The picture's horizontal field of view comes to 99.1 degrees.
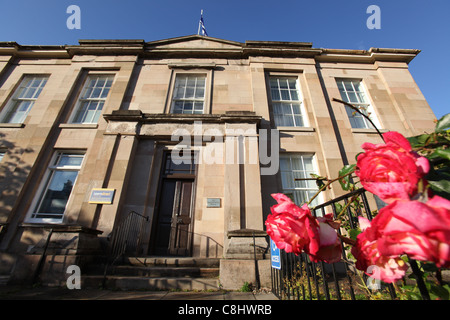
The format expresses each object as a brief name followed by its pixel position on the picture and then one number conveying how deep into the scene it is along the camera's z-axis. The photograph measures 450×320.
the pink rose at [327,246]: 0.82
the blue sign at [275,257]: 3.15
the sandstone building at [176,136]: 5.97
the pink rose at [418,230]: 0.40
